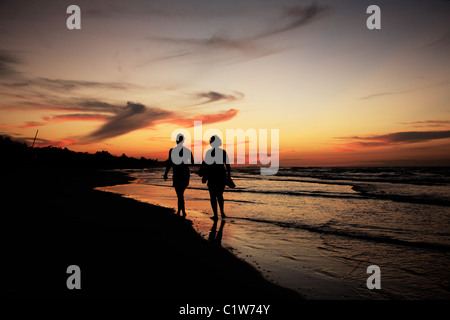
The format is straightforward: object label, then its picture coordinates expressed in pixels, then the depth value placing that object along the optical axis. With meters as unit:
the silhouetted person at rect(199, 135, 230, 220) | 8.49
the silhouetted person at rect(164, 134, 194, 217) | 8.69
